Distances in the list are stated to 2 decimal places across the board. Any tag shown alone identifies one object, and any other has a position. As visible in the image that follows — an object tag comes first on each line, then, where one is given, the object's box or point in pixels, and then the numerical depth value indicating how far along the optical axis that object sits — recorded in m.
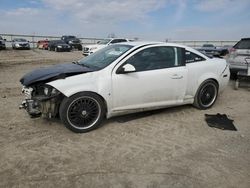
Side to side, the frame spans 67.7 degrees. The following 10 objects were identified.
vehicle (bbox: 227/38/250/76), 6.00
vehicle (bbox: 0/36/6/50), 20.04
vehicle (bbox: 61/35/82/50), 25.51
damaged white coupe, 3.14
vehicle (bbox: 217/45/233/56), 19.18
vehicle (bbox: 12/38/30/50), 22.10
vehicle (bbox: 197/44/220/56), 15.77
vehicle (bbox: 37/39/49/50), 25.01
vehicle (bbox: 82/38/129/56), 14.90
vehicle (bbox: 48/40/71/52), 21.87
